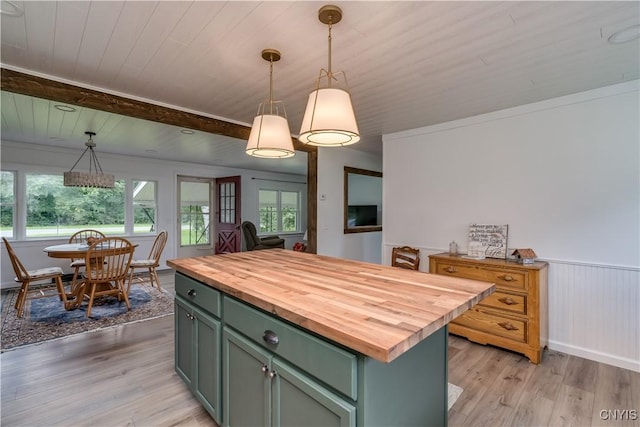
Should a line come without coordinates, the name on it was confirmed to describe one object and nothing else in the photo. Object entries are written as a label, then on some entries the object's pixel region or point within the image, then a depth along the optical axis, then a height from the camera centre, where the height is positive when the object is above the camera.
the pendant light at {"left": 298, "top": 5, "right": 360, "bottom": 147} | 1.54 +0.53
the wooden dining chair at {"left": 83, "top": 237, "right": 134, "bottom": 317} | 3.56 -0.72
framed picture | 3.08 -0.31
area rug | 2.99 -1.22
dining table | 3.60 -0.52
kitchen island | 0.97 -0.52
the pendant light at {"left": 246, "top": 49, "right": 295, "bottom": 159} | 1.99 +0.53
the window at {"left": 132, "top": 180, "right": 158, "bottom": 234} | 6.05 +0.10
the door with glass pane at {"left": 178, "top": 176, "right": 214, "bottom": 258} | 6.81 -0.10
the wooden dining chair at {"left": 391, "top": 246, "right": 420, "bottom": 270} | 3.69 -0.58
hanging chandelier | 4.19 +0.47
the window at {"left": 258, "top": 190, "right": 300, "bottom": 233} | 8.02 +0.02
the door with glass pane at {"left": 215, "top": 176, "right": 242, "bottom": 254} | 6.79 -0.08
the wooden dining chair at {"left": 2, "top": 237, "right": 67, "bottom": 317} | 3.41 -0.77
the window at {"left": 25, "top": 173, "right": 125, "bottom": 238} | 5.04 +0.08
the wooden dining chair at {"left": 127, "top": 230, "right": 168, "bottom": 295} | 4.50 -0.81
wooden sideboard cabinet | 2.53 -0.87
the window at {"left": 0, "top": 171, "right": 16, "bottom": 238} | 4.73 +0.16
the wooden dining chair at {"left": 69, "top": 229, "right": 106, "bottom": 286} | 4.14 -0.45
